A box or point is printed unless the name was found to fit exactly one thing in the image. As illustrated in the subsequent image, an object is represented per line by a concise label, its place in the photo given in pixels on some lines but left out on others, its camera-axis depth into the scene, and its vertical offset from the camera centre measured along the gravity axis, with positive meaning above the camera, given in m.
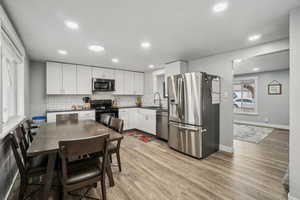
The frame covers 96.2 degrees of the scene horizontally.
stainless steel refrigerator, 2.81 -0.32
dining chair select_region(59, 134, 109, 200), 1.27 -0.79
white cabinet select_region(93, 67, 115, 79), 4.62 +0.92
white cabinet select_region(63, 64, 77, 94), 4.09 +0.62
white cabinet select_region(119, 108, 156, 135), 4.44 -0.71
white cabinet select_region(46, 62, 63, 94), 3.88 +0.62
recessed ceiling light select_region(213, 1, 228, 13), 1.55 +1.10
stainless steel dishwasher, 3.92 -0.76
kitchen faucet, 5.16 +0.00
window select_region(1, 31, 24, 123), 2.12 +0.33
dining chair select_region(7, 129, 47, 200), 1.47 -0.81
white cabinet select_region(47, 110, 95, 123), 3.67 -0.48
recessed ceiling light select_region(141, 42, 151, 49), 2.72 +1.13
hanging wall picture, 5.40 +0.45
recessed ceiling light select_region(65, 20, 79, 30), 1.92 +1.10
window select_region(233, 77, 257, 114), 6.11 +0.18
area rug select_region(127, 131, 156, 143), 4.11 -1.22
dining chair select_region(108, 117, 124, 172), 2.18 -0.53
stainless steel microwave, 4.52 +0.49
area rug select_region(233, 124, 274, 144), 4.09 -1.19
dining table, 1.40 -0.50
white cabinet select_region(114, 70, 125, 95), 5.07 +0.65
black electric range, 4.42 -0.31
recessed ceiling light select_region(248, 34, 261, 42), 2.38 +1.11
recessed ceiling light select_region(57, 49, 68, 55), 3.06 +1.11
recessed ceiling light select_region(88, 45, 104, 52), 2.76 +1.07
